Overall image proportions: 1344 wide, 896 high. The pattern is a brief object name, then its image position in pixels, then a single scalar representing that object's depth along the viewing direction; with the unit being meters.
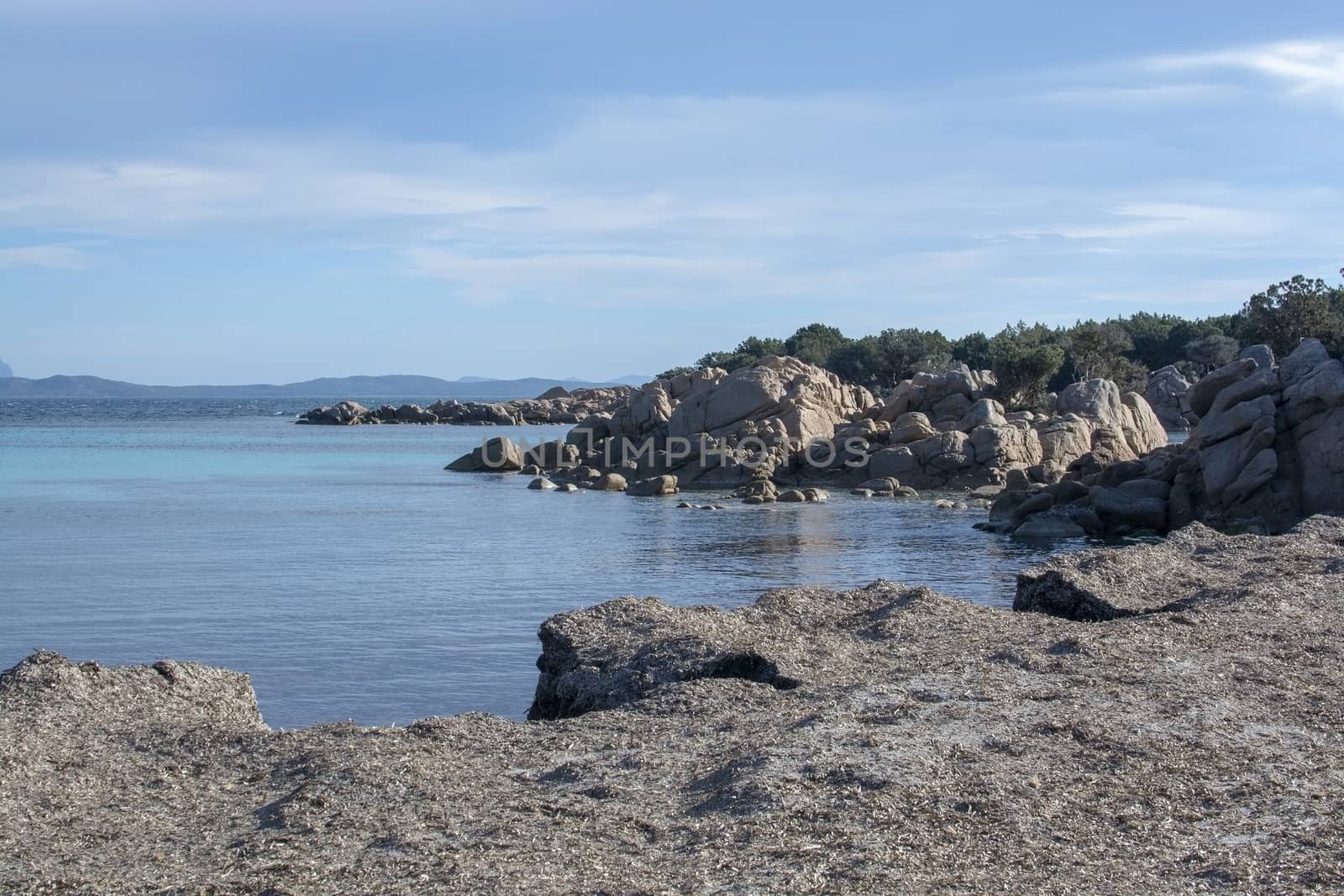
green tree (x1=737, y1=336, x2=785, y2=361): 119.31
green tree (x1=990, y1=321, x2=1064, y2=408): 68.56
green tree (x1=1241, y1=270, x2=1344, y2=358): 62.72
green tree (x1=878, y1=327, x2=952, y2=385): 102.50
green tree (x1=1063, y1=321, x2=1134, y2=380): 83.75
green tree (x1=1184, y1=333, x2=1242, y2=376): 97.56
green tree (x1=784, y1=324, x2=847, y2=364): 114.88
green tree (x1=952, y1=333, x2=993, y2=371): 105.25
